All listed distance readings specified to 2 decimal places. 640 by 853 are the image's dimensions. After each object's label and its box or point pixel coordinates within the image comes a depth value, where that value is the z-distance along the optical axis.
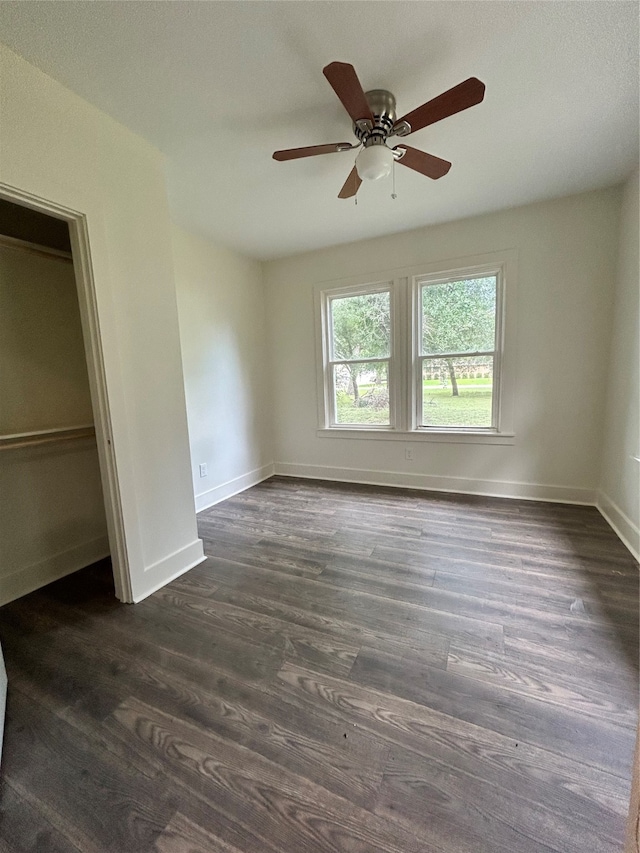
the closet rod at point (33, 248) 1.93
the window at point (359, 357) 3.61
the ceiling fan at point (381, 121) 1.31
